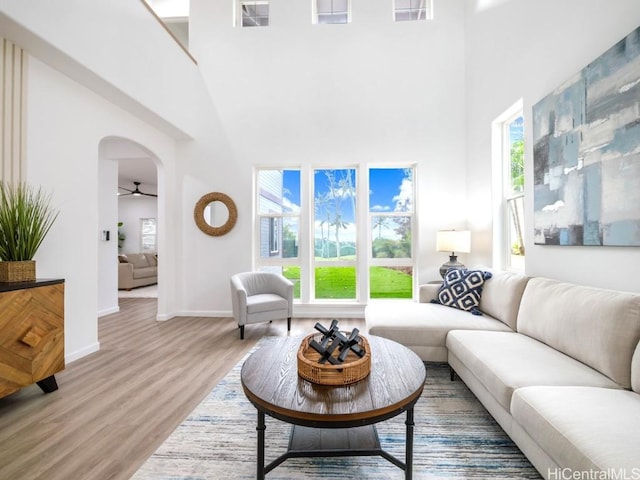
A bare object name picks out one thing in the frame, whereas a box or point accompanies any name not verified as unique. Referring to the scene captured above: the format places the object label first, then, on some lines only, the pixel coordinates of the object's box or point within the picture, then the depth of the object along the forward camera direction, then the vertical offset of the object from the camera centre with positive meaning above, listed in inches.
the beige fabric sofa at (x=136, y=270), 279.0 -28.4
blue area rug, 58.2 -44.3
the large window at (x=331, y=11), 183.0 +137.8
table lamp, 146.3 -1.5
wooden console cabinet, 76.8 -25.2
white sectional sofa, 43.5 -27.0
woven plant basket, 82.9 -8.5
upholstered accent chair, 138.8 -28.0
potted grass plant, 83.5 +1.9
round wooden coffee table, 48.1 -26.8
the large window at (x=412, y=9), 182.1 +138.0
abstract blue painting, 70.9 +23.2
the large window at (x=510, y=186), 125.9 +23.5
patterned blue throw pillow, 113.3 -19.1
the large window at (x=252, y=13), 187.0 +139.3
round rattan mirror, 177.6 +15.9
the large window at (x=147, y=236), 399.5 +5.9
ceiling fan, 350.5 +57.0
